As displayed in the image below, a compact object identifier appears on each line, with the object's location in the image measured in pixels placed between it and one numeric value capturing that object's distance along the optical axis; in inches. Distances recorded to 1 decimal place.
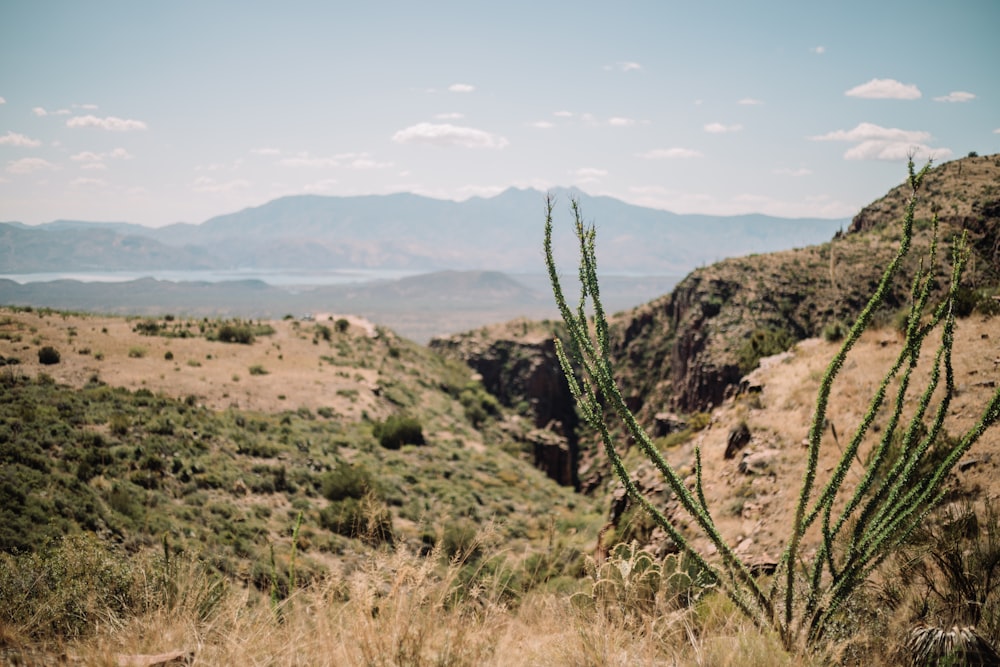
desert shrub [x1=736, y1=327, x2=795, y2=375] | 1187.9
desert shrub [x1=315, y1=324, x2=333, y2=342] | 2192.9
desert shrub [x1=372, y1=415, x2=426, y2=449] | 1247.7
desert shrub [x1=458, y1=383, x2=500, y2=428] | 2122.3
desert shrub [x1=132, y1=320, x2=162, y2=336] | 1645.1
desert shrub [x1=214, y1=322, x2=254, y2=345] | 1797.5
